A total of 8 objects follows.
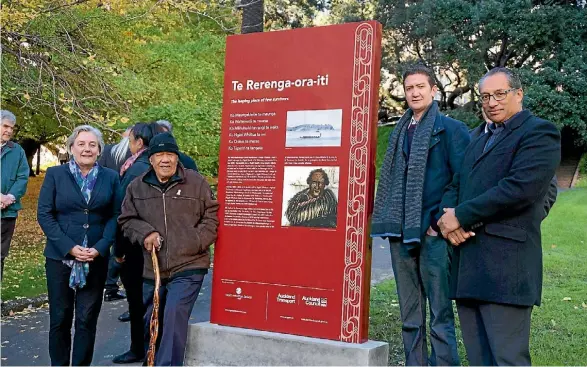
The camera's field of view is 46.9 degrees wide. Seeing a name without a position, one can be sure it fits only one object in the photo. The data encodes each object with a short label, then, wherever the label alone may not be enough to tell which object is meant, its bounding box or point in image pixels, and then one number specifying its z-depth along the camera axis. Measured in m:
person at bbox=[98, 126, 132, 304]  7.37
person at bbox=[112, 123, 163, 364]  6.00
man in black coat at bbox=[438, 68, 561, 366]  3.90
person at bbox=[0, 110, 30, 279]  6.46
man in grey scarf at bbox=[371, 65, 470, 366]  4.74
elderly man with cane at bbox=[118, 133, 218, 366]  5.21
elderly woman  5.35
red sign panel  5.02
